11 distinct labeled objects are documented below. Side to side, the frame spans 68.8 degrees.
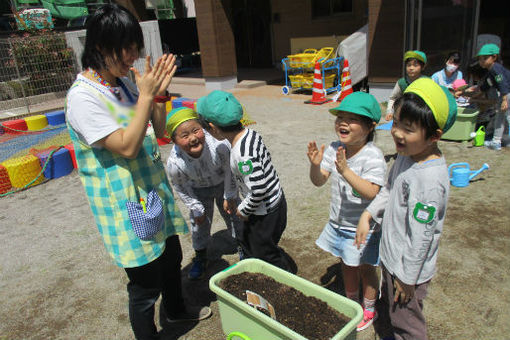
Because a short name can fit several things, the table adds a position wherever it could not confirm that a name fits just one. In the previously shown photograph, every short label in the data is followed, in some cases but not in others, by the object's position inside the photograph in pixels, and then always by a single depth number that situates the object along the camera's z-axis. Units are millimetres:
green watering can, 5219
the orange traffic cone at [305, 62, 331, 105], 9016
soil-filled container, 1595
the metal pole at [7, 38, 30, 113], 9023
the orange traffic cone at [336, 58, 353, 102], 9039
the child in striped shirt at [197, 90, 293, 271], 2230
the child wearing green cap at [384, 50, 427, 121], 4512
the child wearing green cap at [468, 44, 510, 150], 5008
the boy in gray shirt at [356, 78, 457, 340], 1624
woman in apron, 1610
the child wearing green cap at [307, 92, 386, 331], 1975
